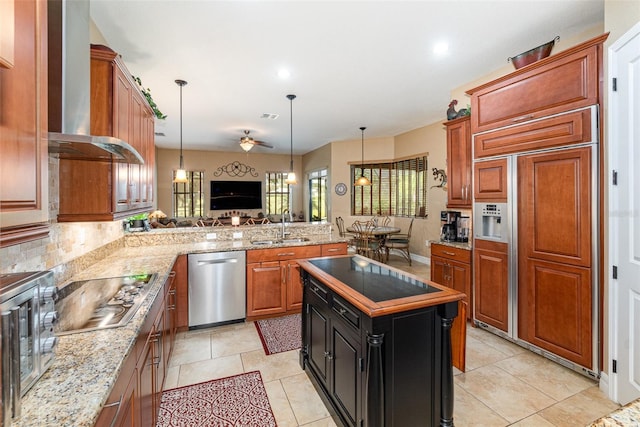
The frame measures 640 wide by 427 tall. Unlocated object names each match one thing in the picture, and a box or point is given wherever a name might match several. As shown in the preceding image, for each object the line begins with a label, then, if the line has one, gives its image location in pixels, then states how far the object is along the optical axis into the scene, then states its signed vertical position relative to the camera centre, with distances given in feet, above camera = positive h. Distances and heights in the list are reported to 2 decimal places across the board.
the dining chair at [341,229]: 25.09 -1.38
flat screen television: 31.73 +2.11
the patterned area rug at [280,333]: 9.58 -4.24
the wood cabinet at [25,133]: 2.54 +0.76
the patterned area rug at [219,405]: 6.39 -4.44
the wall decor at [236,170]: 32.24 +4.93
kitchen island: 4.91 -2.47
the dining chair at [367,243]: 20.27 -2.05
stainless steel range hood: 4.58 +2.15
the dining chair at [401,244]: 20.95 -2.22
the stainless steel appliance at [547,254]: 7.52 -1.21
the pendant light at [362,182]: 23.79 +2.56
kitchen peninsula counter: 2.57 -1.72
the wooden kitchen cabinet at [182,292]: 10.16 -2.72
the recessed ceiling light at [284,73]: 11.93 +5.80
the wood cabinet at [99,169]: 6.06 +0.94
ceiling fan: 20.70 +4.98
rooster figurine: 11.77 +4.08
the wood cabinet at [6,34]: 2.08 +1.31
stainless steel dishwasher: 10.51 -2.70
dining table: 20.44 -1.37
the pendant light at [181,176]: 15.46 +2.01
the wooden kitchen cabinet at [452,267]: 10.83 -2.10
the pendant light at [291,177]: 15.80 +2.02
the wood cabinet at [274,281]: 11.26 -2.60
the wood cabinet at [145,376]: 3.28 -2.39
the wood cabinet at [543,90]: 7.45 +3.58
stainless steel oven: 2.37 -1.08
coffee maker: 12.78 -0.62
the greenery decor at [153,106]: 9.02 +3.59
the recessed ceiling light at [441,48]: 9.93 +5.68
